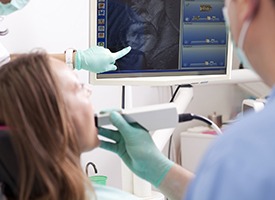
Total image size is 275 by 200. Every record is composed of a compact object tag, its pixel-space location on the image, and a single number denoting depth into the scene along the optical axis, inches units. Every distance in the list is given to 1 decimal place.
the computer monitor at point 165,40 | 64.9
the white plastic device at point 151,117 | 48.3
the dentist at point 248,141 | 33.2
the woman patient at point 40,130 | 43.0
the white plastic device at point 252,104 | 72.9
